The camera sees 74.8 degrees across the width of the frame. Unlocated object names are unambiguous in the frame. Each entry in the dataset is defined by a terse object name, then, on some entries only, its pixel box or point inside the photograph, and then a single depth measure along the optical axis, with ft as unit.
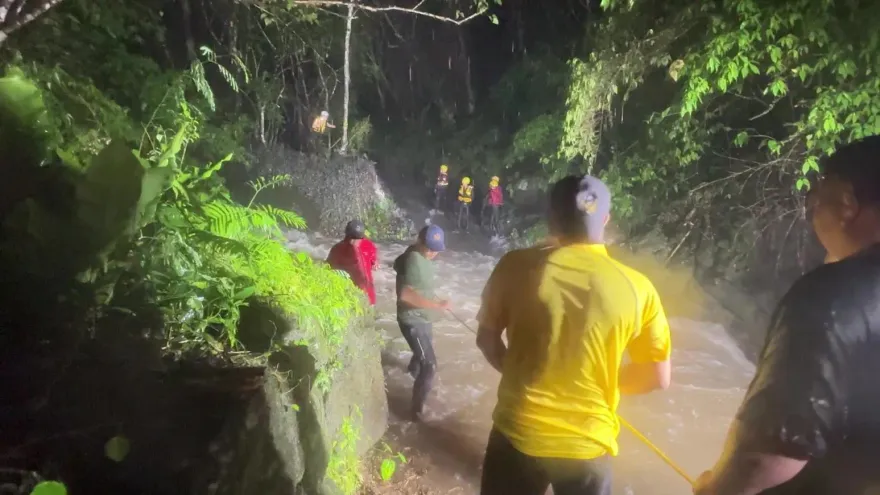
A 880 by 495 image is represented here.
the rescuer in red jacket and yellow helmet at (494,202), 54.75
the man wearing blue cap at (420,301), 18.66
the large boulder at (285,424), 9.48
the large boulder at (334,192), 49.19
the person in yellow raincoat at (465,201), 57.26
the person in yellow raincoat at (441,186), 59.16
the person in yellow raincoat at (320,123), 51.72
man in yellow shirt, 7.70
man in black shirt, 5.15
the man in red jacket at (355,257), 19.49
